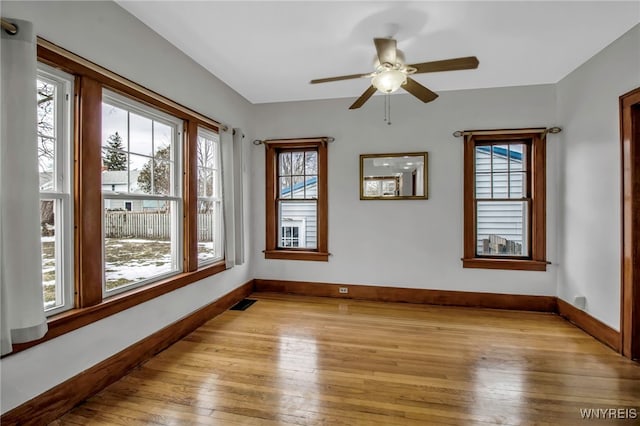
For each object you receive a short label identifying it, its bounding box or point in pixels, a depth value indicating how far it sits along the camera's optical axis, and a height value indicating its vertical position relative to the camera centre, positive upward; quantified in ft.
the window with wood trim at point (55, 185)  6.26 +0.55
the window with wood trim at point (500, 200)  12.49 +0.35
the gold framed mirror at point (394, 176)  13.16 +1.47
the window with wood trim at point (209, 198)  11.39 +0.48
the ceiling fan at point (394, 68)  7.35 +3.59
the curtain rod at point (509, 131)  11.87 +3.10
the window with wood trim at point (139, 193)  7.73 +0.50
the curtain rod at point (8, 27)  5.00 +3.07
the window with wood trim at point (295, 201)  14.19 +0.42
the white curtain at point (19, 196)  5.04 +0.27
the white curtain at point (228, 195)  11.88 +0.60
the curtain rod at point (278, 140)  13.88 +3.26
